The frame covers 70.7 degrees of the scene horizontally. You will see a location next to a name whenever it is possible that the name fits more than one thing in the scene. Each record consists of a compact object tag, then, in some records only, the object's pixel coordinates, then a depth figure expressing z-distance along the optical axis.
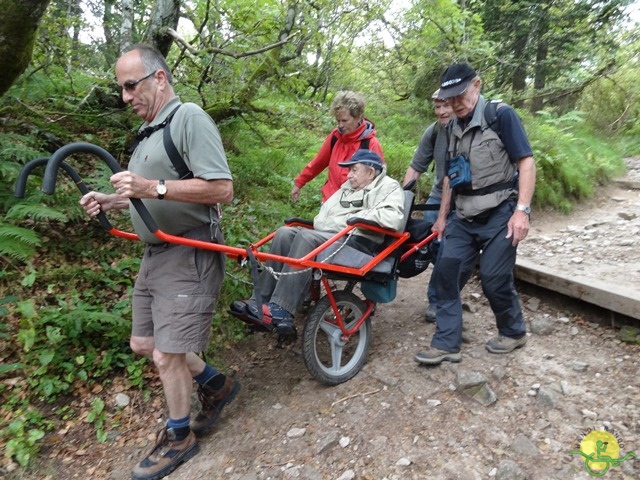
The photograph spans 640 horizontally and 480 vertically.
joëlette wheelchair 3.22
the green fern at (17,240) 3.74
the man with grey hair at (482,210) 3.32
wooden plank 3.87
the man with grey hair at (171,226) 2.48
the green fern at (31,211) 3.88
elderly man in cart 3.16
